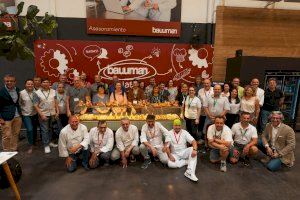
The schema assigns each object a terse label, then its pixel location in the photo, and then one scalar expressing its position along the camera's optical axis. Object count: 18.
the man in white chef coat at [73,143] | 4.54
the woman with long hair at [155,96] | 6.28
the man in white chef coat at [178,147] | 4.70
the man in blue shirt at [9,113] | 4.88
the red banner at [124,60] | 7.01
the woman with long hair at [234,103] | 5.74
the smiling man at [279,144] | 4.66
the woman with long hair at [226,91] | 5.85
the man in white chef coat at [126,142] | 4.79
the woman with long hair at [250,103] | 5.63
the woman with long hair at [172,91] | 6.46
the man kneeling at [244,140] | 4.86
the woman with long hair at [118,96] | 6.03
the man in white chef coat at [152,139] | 4.82
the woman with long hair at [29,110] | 5.29
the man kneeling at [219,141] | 4.70
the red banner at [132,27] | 7.09
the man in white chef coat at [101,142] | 4.76
